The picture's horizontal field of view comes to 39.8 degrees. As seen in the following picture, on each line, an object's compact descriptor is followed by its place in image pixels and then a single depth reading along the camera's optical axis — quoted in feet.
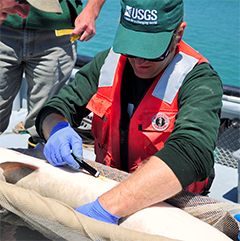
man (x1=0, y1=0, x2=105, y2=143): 8.13
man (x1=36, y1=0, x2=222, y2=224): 4.76
